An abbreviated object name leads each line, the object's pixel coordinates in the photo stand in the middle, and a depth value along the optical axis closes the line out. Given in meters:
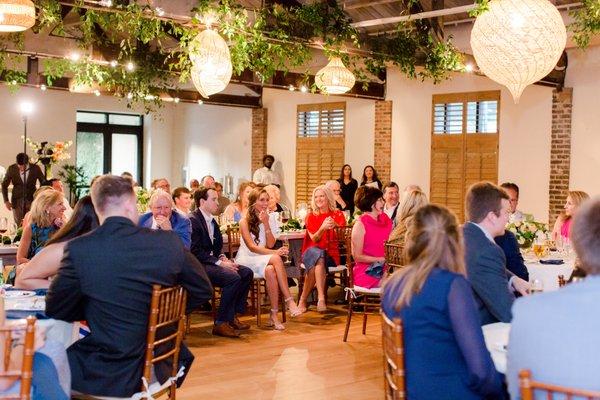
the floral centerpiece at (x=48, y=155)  12.91
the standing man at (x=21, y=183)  13.76
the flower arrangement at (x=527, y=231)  7.48
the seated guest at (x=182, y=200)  8.17
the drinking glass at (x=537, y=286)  3.80
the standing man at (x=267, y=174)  16.95
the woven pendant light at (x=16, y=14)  6.46
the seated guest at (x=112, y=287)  3.56
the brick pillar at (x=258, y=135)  17.97
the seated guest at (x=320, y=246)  8.65
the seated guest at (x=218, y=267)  7.39
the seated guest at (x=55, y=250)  4.21
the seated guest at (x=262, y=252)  7.97
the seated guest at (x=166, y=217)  6.89
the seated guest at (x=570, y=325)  2.49
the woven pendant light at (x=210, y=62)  7.53
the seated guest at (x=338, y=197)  11.37
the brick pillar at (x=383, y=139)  15.17
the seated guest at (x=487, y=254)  3.99
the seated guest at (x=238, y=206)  9.49
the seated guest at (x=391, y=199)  9.48
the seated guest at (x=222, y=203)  13.29
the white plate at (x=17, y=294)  4.23
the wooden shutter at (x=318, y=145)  16.27
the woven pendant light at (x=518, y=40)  5.63
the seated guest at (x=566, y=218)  7.79
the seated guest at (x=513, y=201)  8.81
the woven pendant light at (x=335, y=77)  10.23
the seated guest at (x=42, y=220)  6.09
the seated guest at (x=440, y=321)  3.04
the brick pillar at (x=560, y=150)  12.48
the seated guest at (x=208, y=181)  12.42
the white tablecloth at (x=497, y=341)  3.18
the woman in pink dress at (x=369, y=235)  7.43
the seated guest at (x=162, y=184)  10.29
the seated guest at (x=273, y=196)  9.46
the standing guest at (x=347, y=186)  14.90
